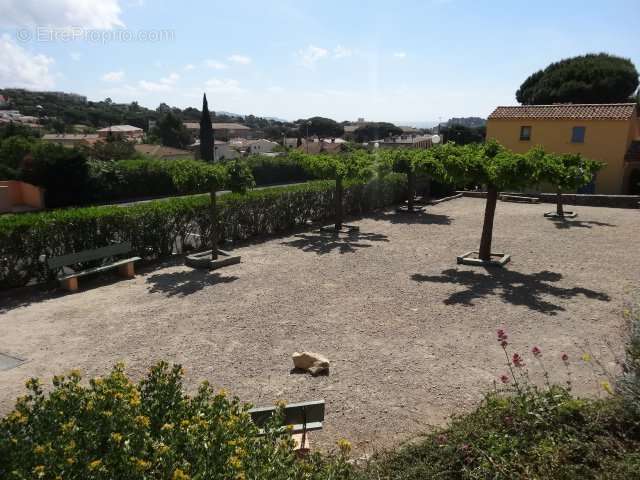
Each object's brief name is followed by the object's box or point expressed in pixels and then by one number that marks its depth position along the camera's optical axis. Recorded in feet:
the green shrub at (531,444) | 11.84
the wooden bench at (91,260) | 32.24
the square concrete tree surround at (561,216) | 63.87
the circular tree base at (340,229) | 53.15
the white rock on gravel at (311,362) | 21.01
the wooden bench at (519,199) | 79.46
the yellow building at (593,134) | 94.79
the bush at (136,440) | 9.29
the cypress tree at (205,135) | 179.63
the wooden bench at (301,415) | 13.74
